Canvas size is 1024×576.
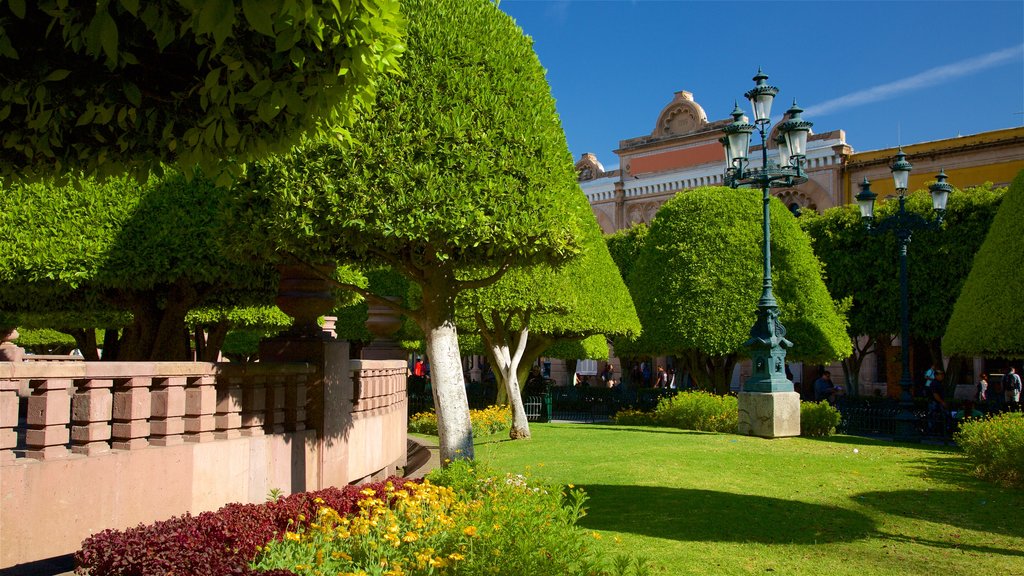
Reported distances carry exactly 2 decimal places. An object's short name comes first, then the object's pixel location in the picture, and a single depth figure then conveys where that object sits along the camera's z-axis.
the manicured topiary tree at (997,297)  18.03
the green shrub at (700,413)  20.50
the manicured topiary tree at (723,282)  24.05
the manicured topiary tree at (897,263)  28.98
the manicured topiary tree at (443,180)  8.49
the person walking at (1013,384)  23.97
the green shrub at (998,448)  11.62
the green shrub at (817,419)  19.64
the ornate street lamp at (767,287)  16.78
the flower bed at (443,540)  5.02
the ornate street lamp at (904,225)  19.16
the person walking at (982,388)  25.33
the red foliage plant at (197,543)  4.56
